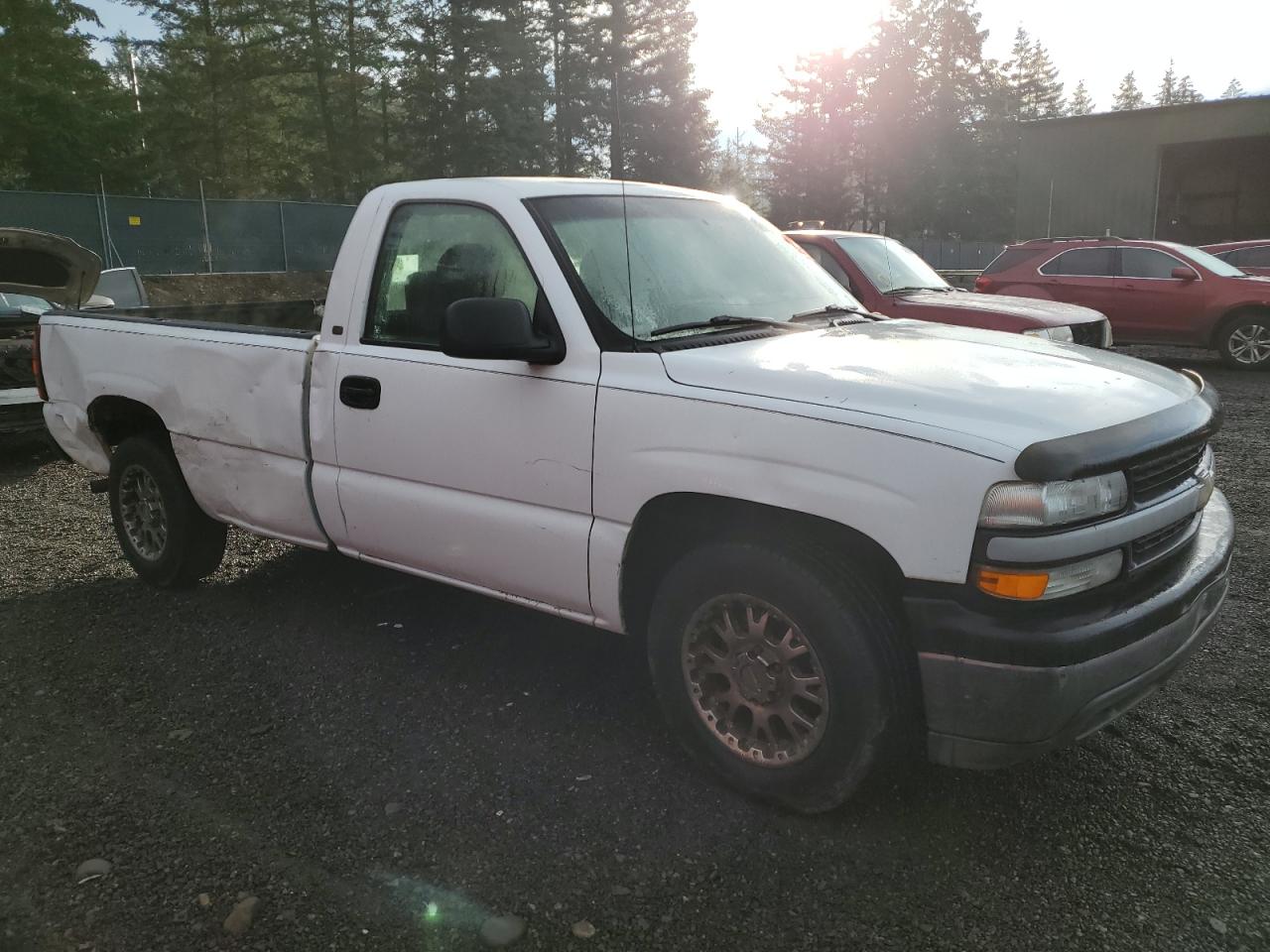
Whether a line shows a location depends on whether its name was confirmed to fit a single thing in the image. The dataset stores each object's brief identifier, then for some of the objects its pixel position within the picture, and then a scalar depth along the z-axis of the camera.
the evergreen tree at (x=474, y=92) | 39.97
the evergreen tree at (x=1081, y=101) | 104.38
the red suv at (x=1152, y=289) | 13.24
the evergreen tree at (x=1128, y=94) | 111.06
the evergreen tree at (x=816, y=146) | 55.62
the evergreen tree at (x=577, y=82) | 45.41
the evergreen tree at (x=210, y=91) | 40.22
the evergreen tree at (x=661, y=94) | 46.56
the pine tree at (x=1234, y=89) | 120.56
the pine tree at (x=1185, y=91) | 119.69
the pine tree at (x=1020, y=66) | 84.94
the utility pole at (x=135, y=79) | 40.75
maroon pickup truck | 8.61
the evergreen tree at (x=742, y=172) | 50.19
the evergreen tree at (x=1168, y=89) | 119.75
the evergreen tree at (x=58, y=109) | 37.00
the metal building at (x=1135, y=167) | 27.48
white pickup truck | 2.63
